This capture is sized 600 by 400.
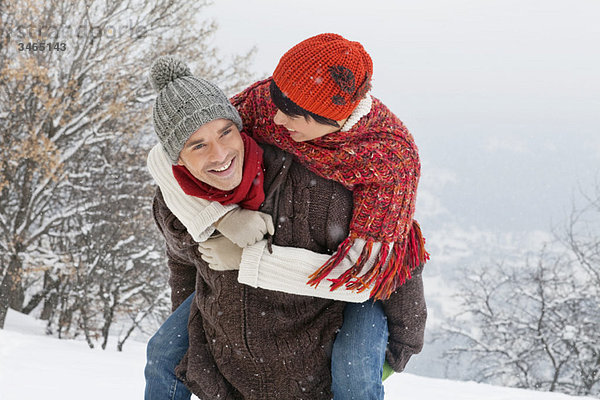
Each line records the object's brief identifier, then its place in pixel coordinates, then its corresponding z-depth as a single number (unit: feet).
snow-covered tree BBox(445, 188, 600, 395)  51.16
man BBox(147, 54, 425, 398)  5.47
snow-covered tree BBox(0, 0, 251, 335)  31.65
